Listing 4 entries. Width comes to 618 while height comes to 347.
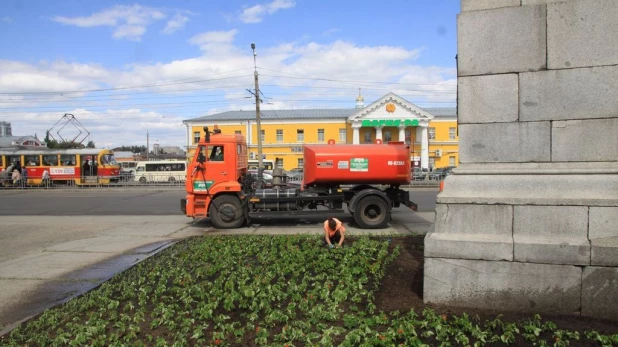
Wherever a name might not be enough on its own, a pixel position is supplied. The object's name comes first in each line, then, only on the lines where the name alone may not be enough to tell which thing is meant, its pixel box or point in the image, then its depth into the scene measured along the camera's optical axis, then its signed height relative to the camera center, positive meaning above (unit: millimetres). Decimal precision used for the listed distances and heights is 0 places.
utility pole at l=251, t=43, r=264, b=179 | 35525 +4786
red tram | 36906 +150
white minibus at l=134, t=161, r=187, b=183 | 44022 -500
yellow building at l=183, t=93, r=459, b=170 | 61000 +4074
